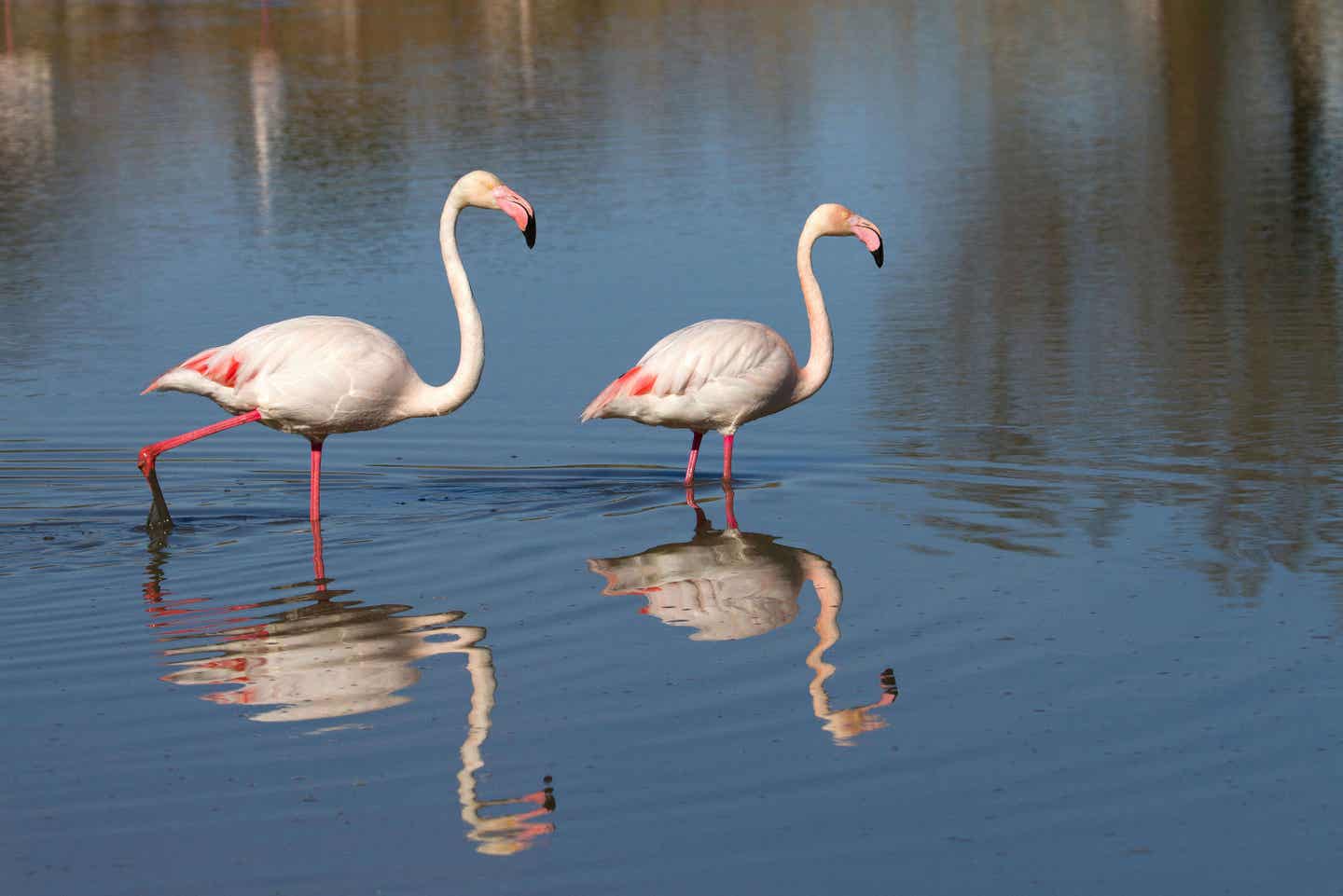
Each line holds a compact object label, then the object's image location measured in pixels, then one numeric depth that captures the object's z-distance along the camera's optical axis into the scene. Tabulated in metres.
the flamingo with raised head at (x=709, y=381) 18.11
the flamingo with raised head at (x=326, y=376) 16.78
